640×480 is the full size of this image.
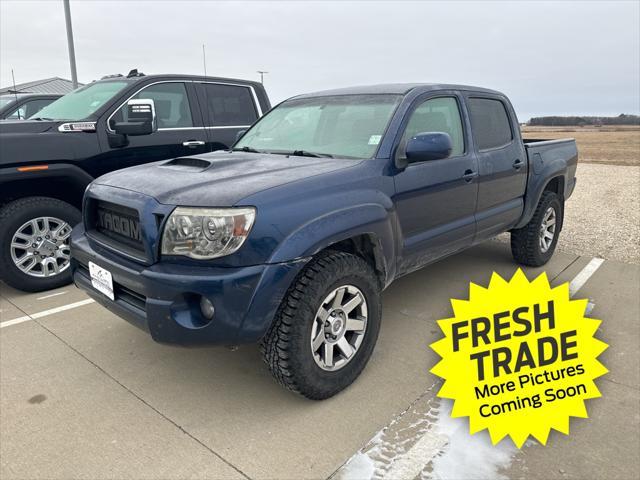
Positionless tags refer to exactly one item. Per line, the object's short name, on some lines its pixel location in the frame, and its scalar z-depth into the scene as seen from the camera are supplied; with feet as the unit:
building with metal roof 61.46
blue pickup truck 7.55
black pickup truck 13.50
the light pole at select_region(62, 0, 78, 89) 34.99
